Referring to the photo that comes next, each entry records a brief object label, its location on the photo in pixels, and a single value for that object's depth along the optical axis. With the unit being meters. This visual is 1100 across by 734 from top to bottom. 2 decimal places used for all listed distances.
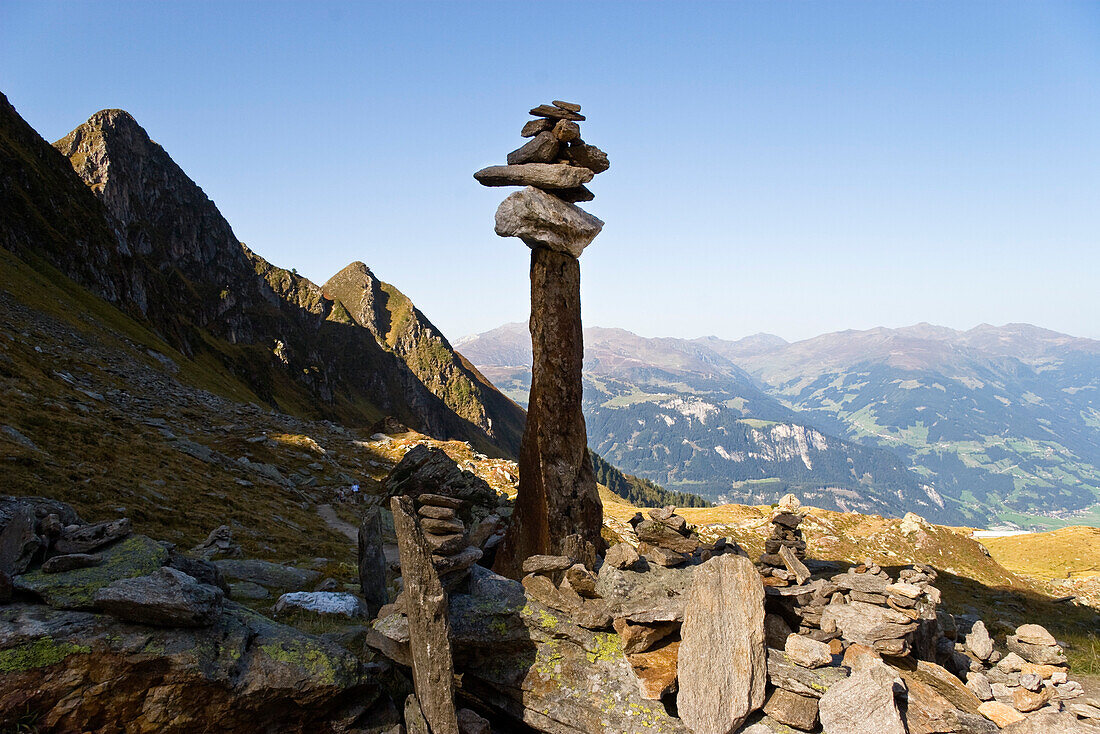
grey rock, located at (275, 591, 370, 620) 16.70
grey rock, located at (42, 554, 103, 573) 10.57
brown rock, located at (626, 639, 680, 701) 10.77
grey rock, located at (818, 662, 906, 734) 9.53
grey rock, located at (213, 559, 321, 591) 20.27
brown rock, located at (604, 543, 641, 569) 13.28
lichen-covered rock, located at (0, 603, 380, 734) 8.57
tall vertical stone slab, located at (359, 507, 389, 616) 17.97
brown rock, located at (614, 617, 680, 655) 11.36
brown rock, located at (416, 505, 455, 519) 13.48
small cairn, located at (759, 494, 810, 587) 15.63
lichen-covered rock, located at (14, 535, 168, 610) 9.81
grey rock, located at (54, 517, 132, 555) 11.82
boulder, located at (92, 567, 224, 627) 9.51
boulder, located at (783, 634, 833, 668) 11.09
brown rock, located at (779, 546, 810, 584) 15.65
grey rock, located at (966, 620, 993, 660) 16.83
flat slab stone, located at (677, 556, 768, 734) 10.09
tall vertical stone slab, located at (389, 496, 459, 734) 10.25
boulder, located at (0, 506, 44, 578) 10.69
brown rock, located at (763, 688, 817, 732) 10.14
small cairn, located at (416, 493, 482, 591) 12.55
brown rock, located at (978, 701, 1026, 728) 11.38
